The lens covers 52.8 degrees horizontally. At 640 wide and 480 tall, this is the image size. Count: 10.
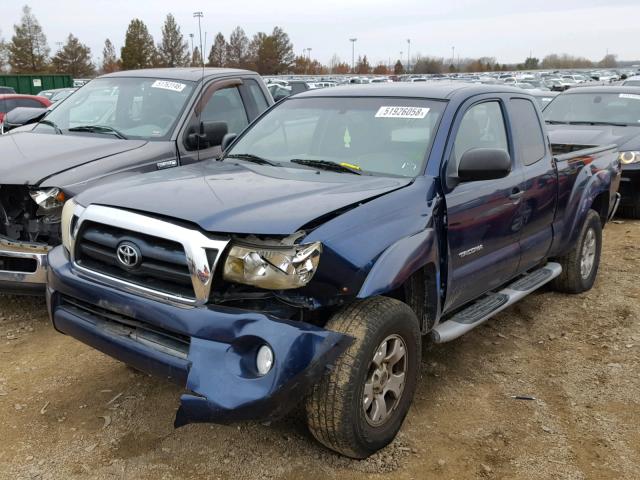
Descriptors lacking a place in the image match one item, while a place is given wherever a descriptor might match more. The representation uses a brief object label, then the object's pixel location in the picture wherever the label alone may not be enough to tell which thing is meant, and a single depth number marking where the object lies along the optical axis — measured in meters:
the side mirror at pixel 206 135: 5.70
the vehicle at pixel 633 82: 20.30
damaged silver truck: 4.61
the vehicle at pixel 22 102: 14.22
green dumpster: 37.53
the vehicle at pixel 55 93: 18.90
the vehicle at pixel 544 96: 13.52
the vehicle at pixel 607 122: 8.83
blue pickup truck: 2.76
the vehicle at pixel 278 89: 20.70
